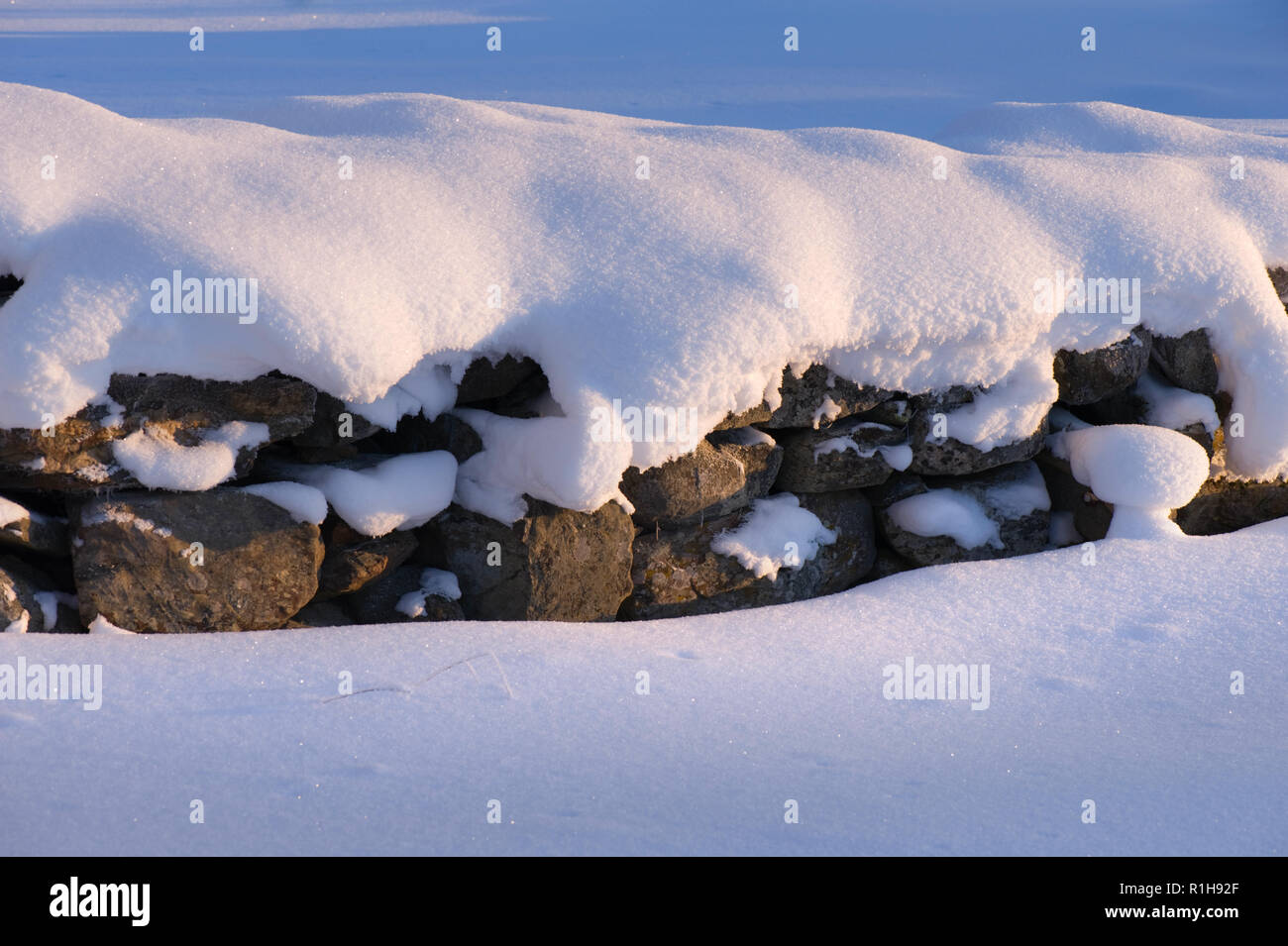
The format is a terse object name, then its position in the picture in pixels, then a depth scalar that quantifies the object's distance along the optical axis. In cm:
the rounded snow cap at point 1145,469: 398
